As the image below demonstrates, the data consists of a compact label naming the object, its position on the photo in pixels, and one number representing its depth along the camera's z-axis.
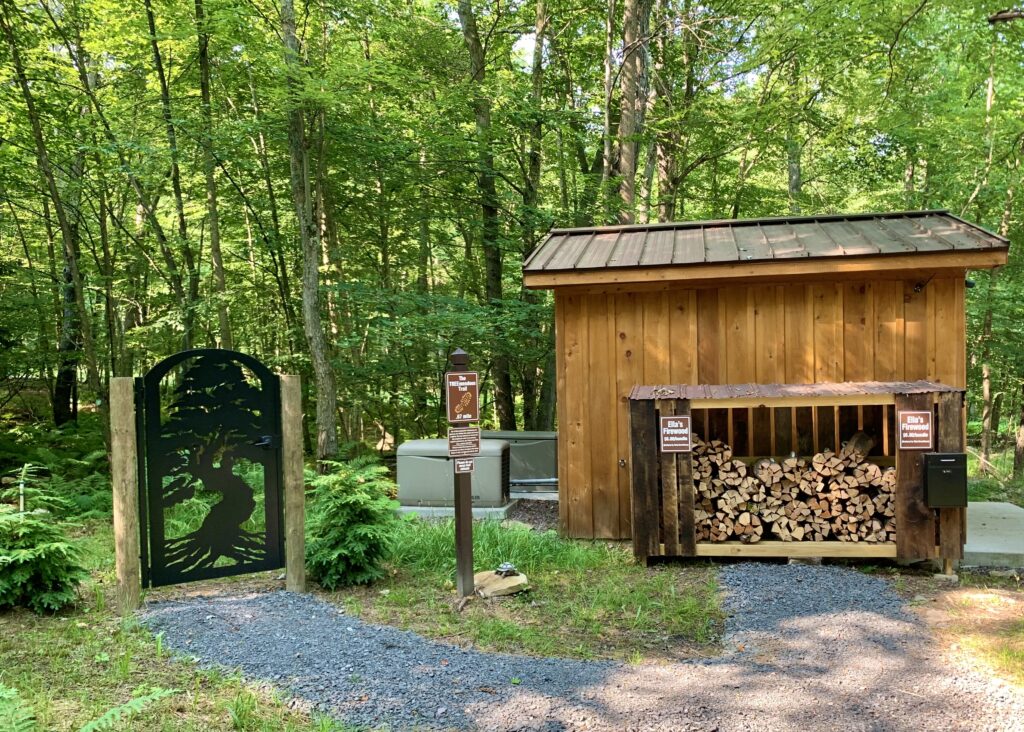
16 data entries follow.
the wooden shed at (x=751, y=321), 6.03
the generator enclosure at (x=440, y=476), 8.03
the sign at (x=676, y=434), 5.73
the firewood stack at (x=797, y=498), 5.72
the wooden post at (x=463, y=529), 5.02
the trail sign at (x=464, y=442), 5.04
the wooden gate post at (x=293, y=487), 5.03
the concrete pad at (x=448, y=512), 7.73
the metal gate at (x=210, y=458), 4.75
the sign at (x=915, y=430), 5.44
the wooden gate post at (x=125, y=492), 4.52
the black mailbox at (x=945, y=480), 5.34
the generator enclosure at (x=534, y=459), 9.19
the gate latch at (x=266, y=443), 5.03
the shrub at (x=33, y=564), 4.30
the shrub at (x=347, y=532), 5.14
